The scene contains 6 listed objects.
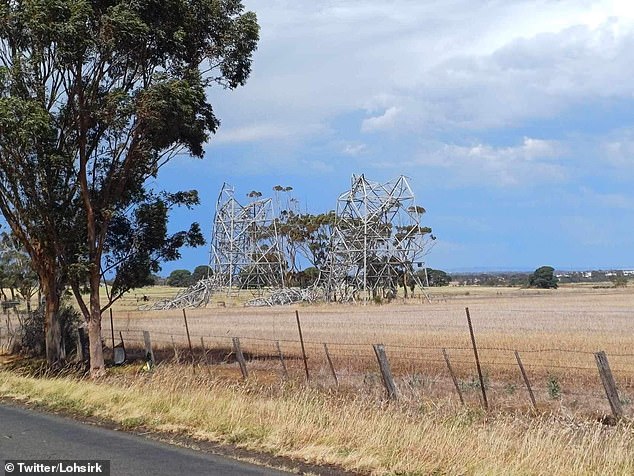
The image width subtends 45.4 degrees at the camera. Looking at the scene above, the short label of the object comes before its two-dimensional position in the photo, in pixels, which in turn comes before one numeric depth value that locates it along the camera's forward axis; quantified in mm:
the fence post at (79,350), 23773
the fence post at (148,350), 20764
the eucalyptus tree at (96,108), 17766
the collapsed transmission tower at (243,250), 82125
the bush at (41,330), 26750
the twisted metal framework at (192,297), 75500
